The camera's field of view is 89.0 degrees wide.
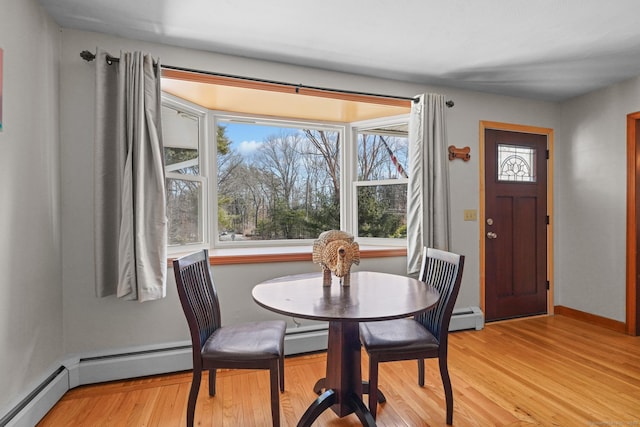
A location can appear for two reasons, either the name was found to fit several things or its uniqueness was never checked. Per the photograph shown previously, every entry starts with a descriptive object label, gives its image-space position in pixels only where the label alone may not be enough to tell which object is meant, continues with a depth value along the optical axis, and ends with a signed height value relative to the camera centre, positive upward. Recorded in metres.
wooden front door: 3.30 -0.14
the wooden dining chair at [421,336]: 1.67 -0.67
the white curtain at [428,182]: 2.82 +0.26
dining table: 1.43 -0.44
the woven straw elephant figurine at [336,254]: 1.78 -0.23
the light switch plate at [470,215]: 3.17 -0.04
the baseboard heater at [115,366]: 1.77 -1.02
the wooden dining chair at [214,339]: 1.60 -0.68
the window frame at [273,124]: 2.77 +0.39
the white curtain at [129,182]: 2.06 +0.21
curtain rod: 2.08 +1.01
